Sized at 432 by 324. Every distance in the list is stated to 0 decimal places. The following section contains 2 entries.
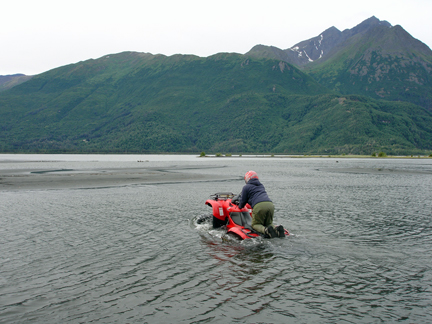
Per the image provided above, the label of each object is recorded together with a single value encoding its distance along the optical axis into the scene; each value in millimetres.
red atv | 14141
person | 12539
